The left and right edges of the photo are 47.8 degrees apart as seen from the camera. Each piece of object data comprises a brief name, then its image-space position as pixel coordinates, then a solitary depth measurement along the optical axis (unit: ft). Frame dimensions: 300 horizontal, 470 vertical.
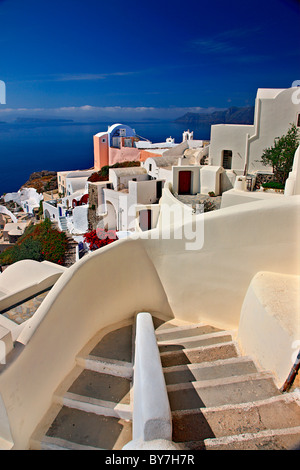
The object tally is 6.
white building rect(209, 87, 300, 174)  53.06
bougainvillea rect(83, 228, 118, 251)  58.33
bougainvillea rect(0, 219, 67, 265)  70.95
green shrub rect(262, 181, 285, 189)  41.42
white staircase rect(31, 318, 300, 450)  10.15
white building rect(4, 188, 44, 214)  134.41
